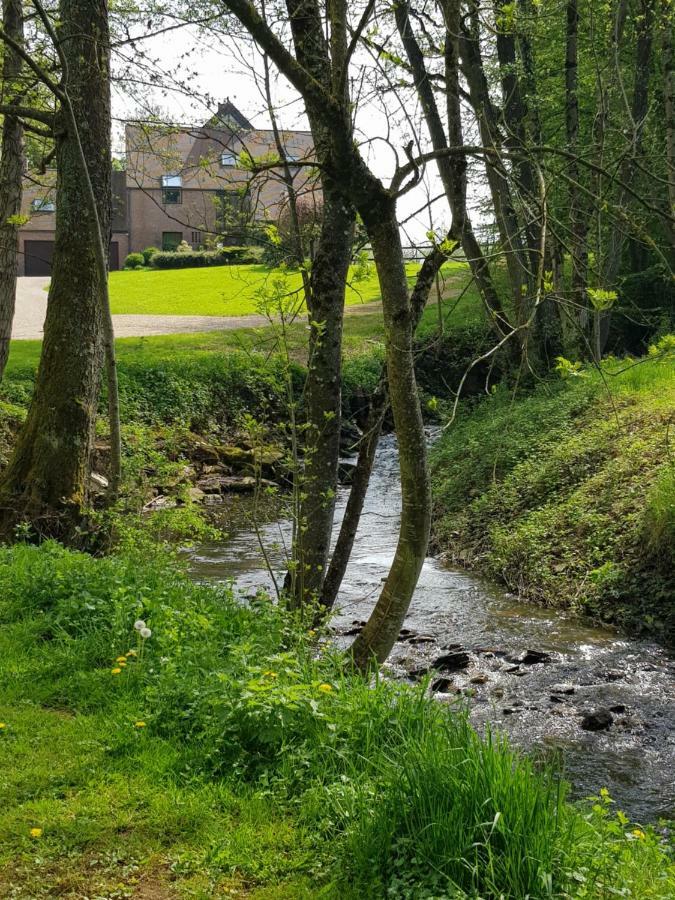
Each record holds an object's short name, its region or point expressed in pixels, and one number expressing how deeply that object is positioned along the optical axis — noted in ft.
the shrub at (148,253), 179.83
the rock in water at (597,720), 21.01
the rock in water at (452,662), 25.36
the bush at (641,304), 65.72
